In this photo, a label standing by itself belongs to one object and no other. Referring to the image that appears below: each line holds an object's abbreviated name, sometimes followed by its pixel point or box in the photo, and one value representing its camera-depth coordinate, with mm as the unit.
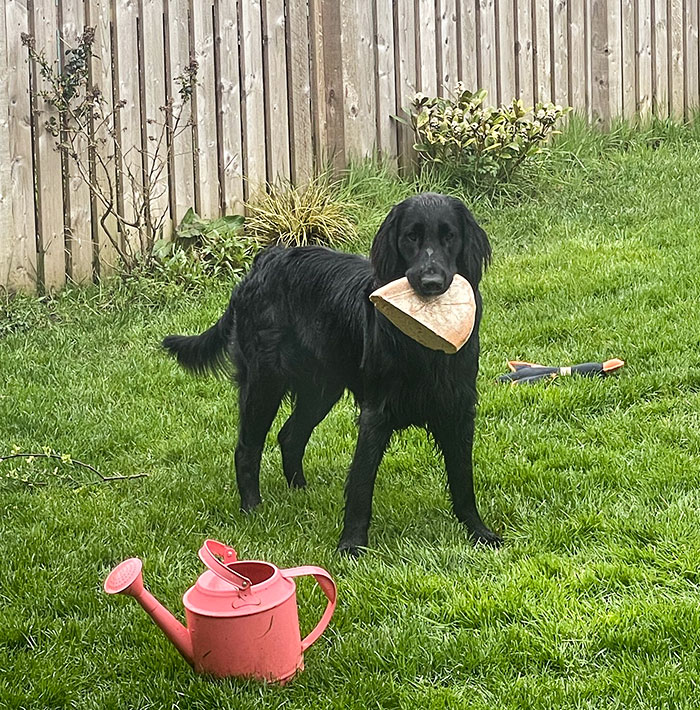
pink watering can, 2744
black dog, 3615
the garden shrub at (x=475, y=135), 8227
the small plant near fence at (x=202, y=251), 6953
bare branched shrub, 6531
